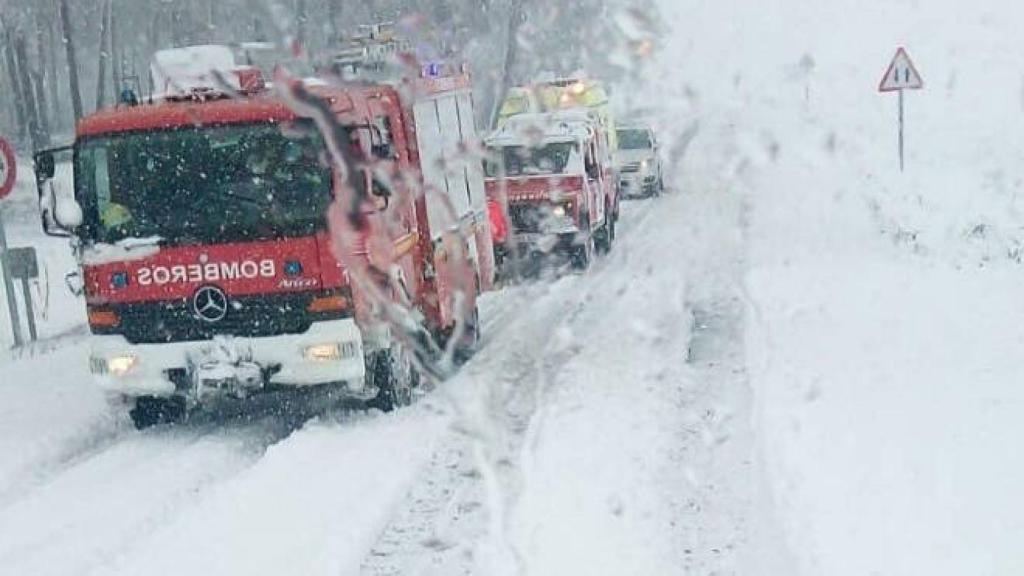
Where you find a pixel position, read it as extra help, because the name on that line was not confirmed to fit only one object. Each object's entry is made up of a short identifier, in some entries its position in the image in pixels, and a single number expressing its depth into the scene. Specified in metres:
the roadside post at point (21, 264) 14.70
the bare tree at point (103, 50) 43.06
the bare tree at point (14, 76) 39.84
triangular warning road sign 20.70
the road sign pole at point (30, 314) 15.73
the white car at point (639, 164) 29.78
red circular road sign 13.84
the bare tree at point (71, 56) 28.09
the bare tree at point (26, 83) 34.47
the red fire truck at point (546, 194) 19.36
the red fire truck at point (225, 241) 9.87
